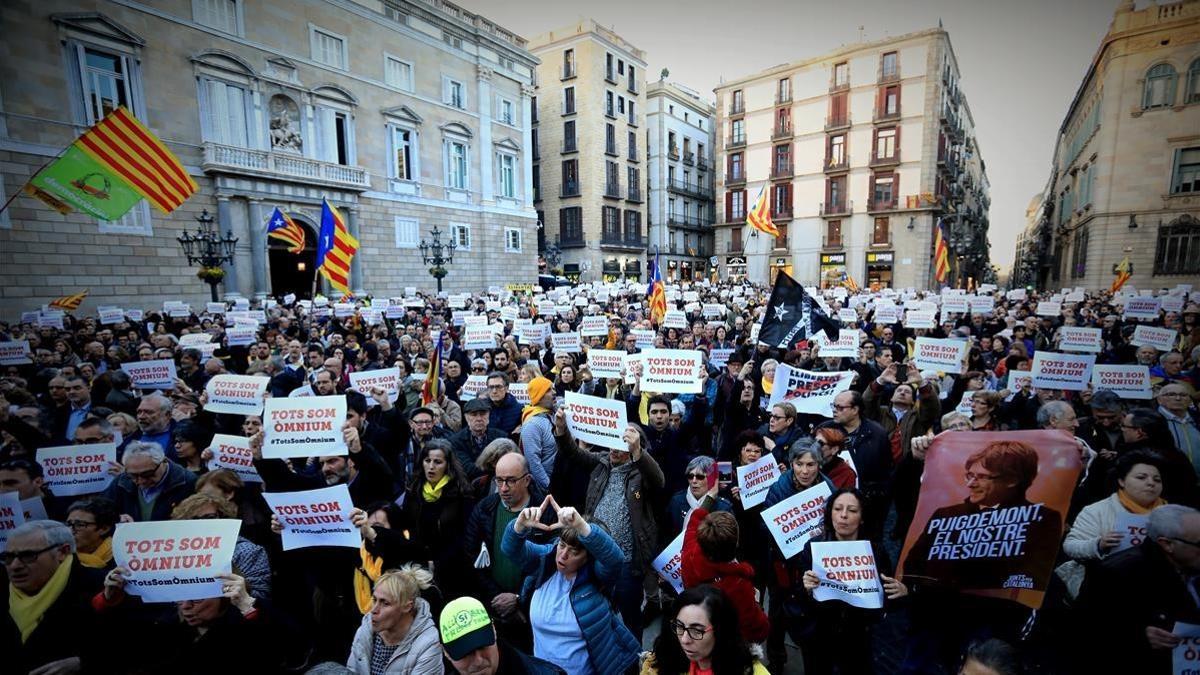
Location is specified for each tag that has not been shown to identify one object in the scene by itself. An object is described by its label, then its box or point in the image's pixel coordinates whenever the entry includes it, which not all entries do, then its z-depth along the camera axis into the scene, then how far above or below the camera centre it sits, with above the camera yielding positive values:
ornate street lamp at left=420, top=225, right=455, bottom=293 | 22.98 +0.92
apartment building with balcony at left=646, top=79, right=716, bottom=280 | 48.78 +8.91
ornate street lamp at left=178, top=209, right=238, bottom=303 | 14.29 +0.45
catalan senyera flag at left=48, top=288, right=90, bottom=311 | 13.12 -0.62
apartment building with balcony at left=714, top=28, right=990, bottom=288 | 38.16 +8.40
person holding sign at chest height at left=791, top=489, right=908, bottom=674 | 3.00 -2.01
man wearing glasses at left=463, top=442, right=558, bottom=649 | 3.36 -1.84
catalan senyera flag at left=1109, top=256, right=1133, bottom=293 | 19.30 -0.50
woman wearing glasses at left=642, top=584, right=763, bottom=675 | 2.25 -1.55
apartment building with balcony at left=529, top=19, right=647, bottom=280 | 41.56 +10.12
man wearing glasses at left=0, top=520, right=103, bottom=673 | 2.63 -1.67
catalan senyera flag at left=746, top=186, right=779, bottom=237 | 19.41 +1.95
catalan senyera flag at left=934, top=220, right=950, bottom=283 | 17.21 +0.26
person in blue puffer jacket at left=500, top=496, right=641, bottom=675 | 2.76 -1.79
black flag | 7.51 -0.71
